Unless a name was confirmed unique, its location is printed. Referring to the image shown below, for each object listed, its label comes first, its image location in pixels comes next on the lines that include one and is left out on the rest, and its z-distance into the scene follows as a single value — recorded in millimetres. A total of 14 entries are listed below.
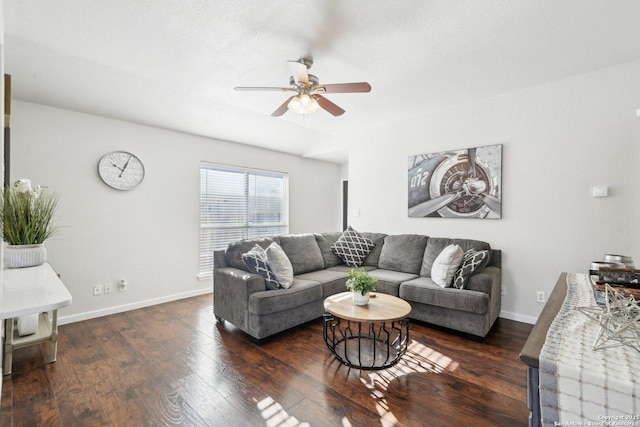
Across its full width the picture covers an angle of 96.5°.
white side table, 1062
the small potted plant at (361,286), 2432
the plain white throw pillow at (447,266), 2971
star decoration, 905
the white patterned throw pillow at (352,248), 4055
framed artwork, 3383
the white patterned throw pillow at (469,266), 2893
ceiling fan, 2295
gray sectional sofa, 2723
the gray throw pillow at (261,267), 2867
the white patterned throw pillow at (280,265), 2918
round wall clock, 3455
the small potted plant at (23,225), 1903
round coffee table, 2207
